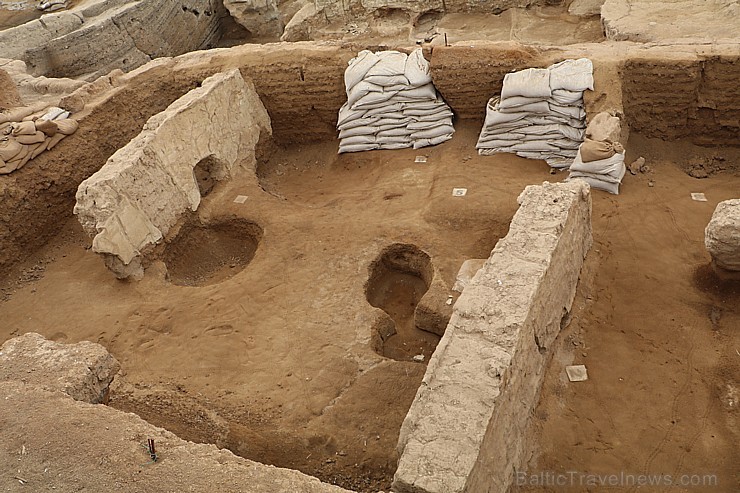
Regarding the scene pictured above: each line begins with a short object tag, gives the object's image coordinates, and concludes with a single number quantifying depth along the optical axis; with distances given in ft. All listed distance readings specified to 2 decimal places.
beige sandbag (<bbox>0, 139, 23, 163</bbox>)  23.06
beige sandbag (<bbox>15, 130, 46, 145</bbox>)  23.63
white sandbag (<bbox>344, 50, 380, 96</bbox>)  26.42
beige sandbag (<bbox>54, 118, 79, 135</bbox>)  24.70
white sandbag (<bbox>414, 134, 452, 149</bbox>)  26.89
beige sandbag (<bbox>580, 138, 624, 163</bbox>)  21.95
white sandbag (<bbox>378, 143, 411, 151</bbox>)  27.32
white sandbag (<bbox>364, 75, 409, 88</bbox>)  26.04
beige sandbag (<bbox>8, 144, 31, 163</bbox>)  23.35
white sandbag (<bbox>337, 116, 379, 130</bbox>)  27.20
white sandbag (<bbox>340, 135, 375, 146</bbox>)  27.53
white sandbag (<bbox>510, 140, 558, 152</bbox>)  24.68
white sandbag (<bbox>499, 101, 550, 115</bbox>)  23.86
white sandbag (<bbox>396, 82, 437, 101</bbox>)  26.23
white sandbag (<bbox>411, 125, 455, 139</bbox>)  26.84
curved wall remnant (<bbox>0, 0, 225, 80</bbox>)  39.45
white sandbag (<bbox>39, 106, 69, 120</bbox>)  24.94
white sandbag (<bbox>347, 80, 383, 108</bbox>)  26.32
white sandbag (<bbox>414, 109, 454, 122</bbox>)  26.76
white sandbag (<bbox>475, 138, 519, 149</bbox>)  25.42
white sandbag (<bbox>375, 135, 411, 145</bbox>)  27.27
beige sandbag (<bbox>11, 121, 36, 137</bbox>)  23.63
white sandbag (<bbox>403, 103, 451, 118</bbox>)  26.71
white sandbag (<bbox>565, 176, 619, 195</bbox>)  22.65
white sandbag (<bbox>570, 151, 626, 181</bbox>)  22.17
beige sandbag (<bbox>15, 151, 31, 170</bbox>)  23.43
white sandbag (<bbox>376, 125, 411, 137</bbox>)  27.14
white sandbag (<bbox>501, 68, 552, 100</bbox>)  23.54
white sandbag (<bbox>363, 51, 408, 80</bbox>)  26.09
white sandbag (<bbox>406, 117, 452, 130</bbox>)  26.84
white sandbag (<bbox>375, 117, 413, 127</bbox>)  27.02
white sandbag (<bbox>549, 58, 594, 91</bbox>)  23.27
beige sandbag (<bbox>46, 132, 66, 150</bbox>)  24.44
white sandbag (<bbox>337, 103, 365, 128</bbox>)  27.14
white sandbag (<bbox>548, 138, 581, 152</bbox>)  24.17
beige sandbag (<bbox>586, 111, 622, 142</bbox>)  22.26
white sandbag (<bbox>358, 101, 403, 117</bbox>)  26.78
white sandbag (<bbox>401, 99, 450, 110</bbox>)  26.66
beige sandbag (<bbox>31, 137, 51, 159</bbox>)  23.90
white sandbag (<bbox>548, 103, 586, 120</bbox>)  23.57
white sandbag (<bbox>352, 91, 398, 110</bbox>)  26.40
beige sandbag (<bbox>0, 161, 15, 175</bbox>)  22.94
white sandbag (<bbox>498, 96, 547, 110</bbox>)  23.85
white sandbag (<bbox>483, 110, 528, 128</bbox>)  24.62
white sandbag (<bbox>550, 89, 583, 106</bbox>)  23.36
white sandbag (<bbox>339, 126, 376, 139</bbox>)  27.37
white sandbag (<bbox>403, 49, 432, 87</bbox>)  25.98
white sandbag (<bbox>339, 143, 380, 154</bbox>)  27.71
